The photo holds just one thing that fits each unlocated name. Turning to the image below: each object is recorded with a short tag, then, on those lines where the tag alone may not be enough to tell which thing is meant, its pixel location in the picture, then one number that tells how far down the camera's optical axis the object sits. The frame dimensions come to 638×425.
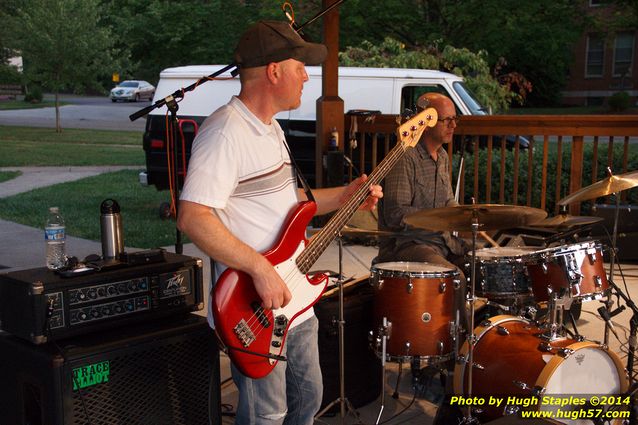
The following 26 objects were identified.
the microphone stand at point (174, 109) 4.06
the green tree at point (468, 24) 17.39
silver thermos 3.58
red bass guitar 2.76
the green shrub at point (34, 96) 44.00
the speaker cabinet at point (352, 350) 4.34
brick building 41.94
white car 45.19
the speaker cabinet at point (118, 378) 3.07
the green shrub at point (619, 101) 36.34
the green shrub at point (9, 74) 38.66
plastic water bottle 4.00
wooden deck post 7.68
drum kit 3.72
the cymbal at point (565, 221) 4.96
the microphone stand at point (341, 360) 3.94
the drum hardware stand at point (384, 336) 4.10
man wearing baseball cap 2.68
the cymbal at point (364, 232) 4.47
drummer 4.89
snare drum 4.48
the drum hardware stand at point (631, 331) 4.34
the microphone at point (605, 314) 4.34
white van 10.39
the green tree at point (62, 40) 28.75
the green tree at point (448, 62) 12.98
